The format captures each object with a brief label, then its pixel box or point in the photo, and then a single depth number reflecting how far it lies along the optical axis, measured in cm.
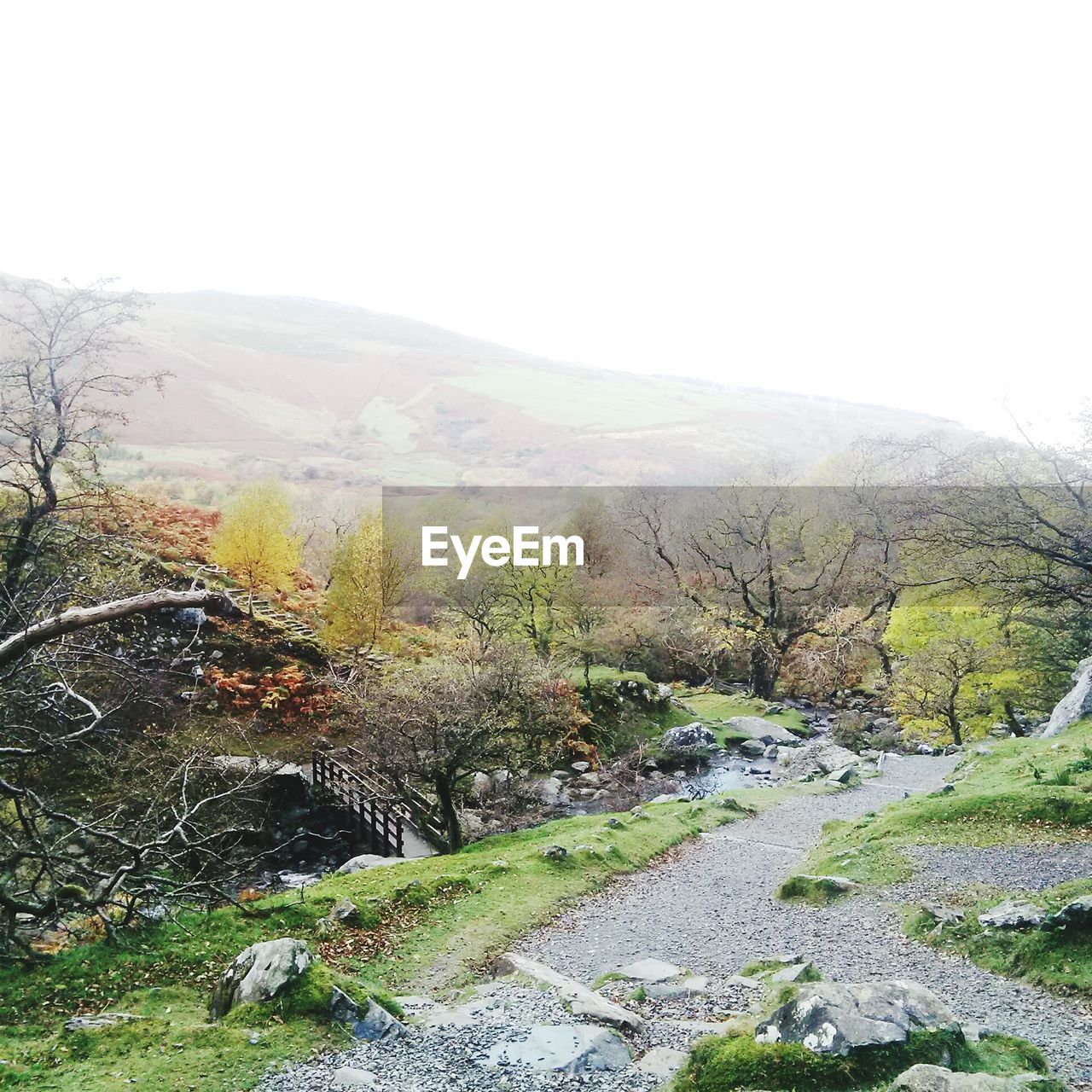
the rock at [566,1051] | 716
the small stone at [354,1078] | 678
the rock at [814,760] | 3030
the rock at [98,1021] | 770
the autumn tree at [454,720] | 2008
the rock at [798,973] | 910
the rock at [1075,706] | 2142
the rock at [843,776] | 2663
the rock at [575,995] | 830
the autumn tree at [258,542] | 3512
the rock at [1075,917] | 950
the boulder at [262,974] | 820
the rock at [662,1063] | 705
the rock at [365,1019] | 783
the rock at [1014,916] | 1034
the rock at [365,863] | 1912
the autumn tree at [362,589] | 3462
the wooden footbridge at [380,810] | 2211
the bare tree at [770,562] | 4466
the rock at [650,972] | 1065
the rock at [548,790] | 2667
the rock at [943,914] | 1138
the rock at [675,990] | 989
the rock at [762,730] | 3635
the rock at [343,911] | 1253
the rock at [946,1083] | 523
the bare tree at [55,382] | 1845
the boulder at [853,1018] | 643
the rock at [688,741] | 3406
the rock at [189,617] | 3428
